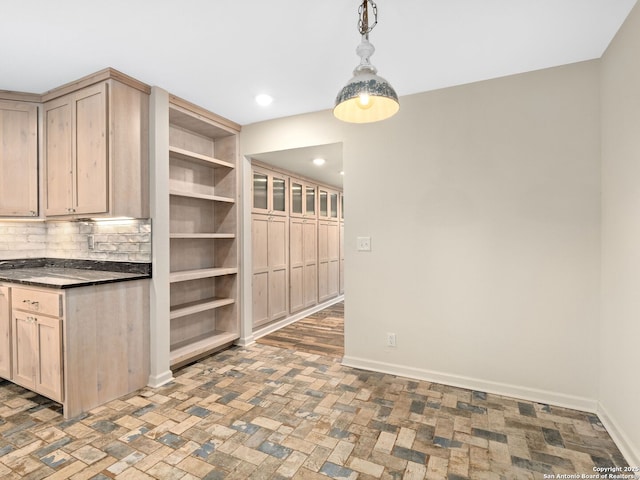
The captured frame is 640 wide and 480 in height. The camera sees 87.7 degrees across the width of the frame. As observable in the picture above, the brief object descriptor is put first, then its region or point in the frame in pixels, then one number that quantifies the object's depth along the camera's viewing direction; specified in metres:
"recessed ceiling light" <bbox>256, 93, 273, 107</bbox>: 2.93
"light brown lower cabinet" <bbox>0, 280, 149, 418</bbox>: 2.25
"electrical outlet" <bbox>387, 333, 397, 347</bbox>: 2.97
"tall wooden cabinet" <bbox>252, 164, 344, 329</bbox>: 4.14
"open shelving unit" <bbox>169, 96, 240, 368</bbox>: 3.22
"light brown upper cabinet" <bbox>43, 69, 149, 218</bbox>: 2.53
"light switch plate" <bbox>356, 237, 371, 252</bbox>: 3.06
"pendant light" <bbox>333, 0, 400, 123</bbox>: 1.55
